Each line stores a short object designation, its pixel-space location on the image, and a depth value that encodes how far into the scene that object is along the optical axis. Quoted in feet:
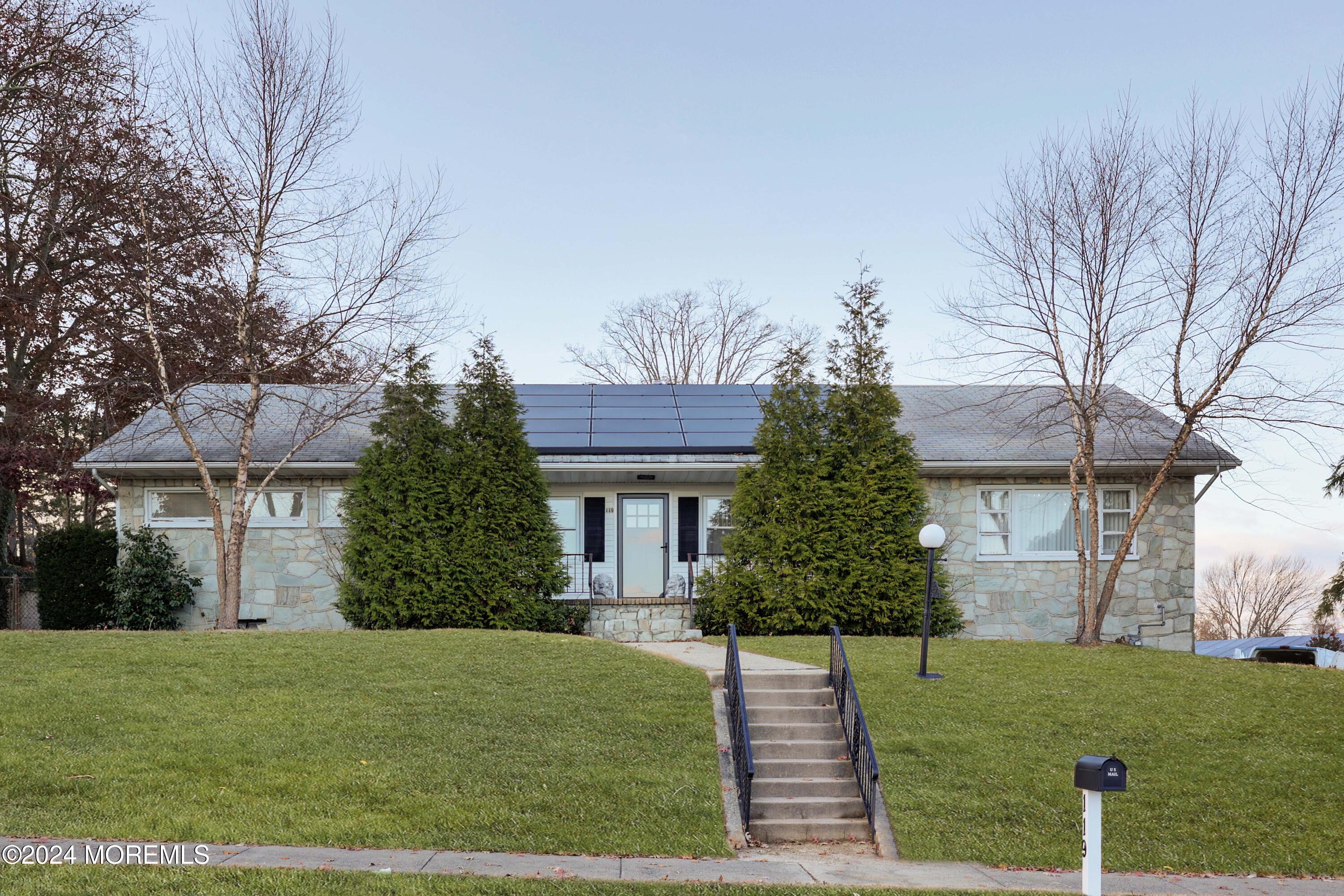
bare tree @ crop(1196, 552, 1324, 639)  112.16
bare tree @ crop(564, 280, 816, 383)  108.99
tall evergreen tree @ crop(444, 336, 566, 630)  47.52
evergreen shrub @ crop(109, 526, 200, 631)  49.62
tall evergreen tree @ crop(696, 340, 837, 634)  47.88
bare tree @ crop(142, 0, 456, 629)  48.93
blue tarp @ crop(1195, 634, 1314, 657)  78.43
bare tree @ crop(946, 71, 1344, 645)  46.80
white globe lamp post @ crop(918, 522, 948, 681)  35.88
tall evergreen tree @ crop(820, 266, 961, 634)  48.08
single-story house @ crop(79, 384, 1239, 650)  51.47
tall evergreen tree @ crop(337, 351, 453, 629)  47.34
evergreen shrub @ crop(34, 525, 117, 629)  52.39
